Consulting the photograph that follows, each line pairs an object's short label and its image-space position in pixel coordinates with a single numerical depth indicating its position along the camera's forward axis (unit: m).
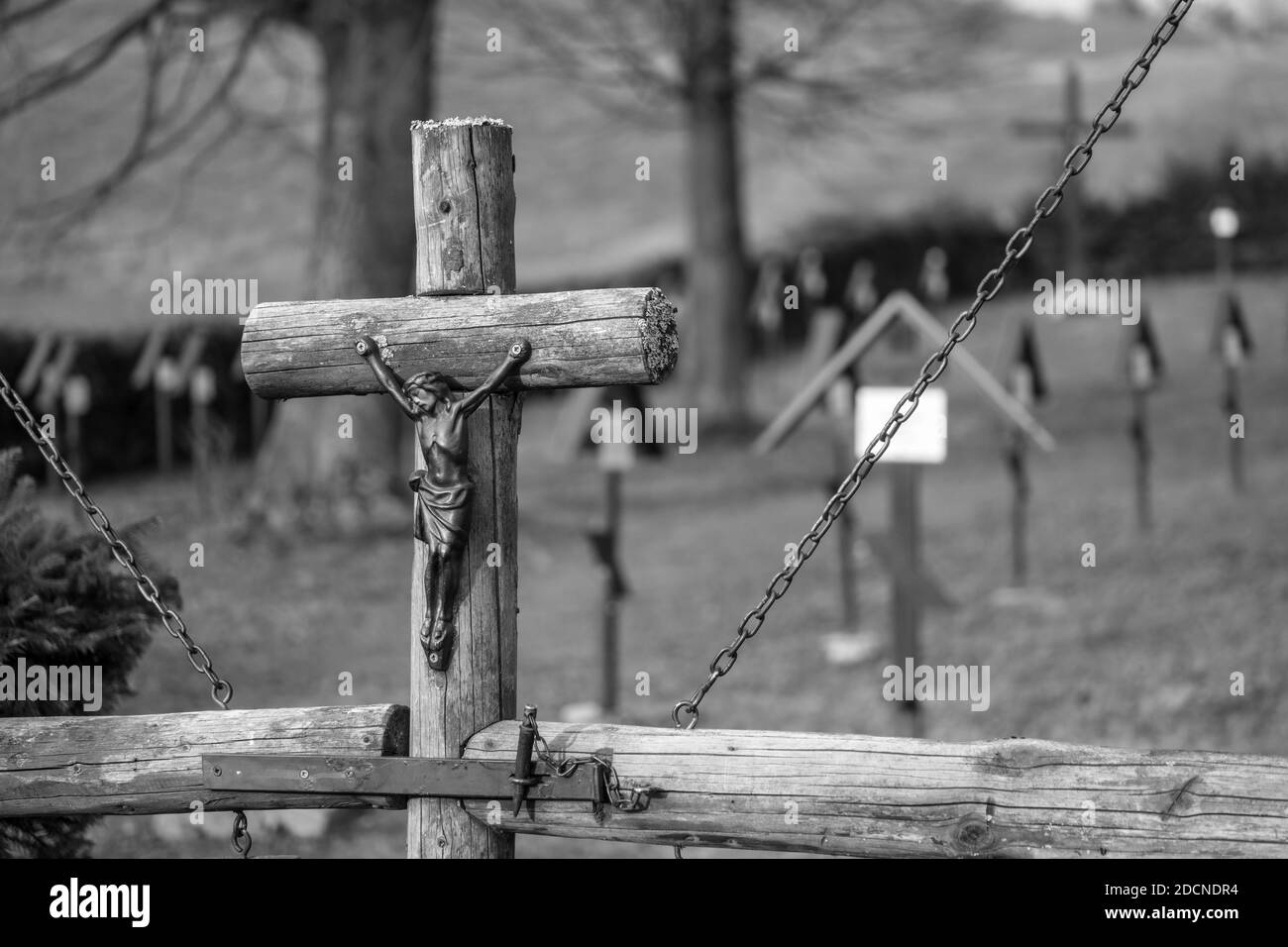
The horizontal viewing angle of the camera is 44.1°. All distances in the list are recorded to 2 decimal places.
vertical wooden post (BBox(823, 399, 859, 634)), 10.16
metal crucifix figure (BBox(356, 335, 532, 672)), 3.58
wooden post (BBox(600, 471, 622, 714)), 8.63
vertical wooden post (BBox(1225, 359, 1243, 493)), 11.68
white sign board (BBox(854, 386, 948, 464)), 7.20
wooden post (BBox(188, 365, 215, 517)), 13.70
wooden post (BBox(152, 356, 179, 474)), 14.18
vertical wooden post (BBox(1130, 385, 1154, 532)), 11.62
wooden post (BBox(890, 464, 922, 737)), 7.54
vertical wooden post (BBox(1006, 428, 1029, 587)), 10.56
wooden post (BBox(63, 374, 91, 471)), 12.94
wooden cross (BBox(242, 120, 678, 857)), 3.59
